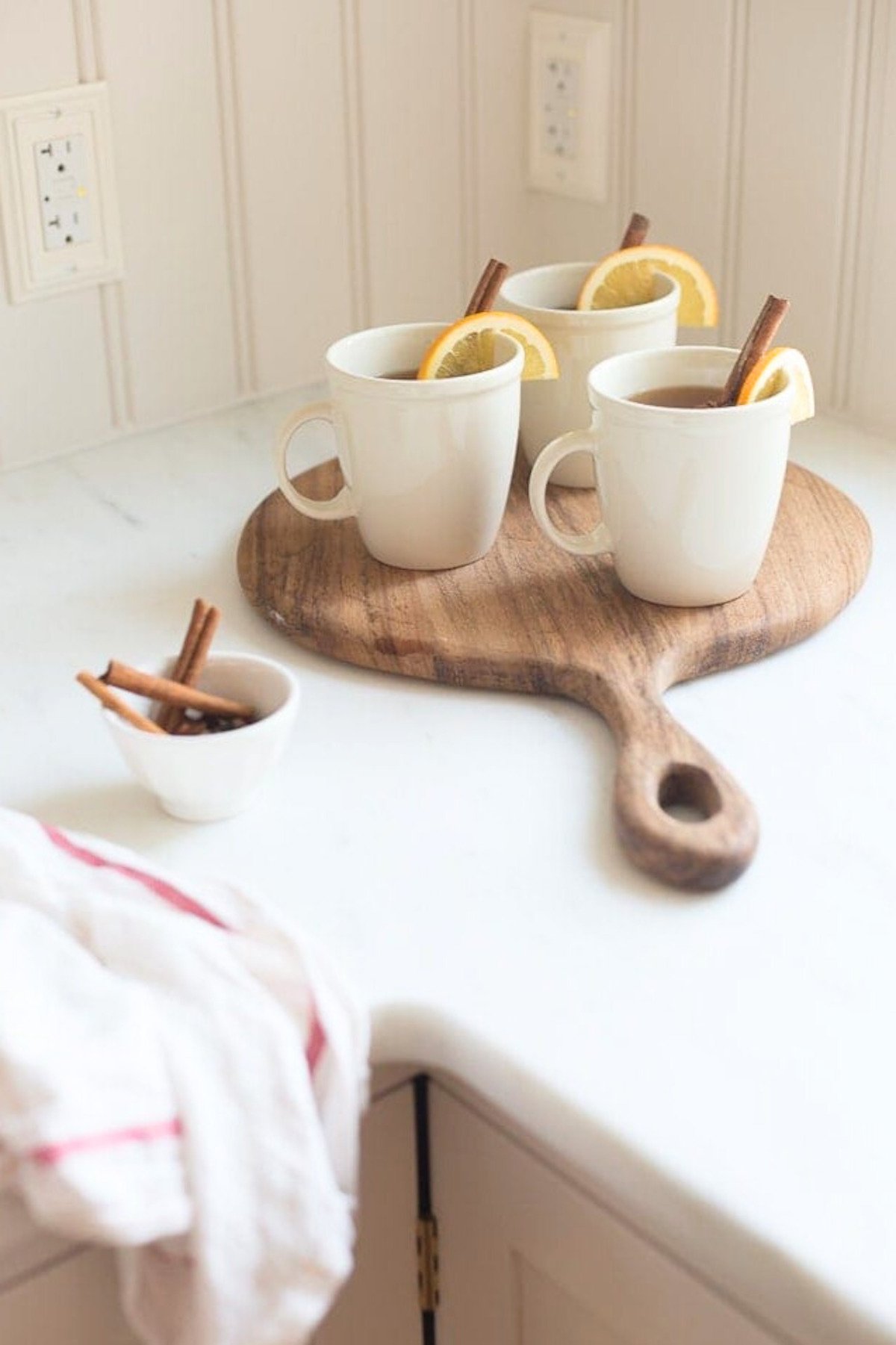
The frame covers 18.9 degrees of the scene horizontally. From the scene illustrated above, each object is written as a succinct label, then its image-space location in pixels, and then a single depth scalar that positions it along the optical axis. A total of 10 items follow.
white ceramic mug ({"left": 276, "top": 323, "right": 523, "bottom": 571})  1.33
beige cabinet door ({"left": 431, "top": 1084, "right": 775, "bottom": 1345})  1.09
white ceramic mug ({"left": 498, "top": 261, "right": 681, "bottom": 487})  1.42
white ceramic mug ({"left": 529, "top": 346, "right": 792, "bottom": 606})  1.29
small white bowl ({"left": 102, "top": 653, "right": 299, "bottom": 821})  1.19
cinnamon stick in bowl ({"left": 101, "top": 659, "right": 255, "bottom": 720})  1.20
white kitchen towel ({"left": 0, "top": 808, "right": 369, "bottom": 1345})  1.03
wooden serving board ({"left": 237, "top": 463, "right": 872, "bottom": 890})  1.22
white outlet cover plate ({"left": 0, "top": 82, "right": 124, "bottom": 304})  1.49
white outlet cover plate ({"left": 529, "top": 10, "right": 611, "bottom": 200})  1.64
